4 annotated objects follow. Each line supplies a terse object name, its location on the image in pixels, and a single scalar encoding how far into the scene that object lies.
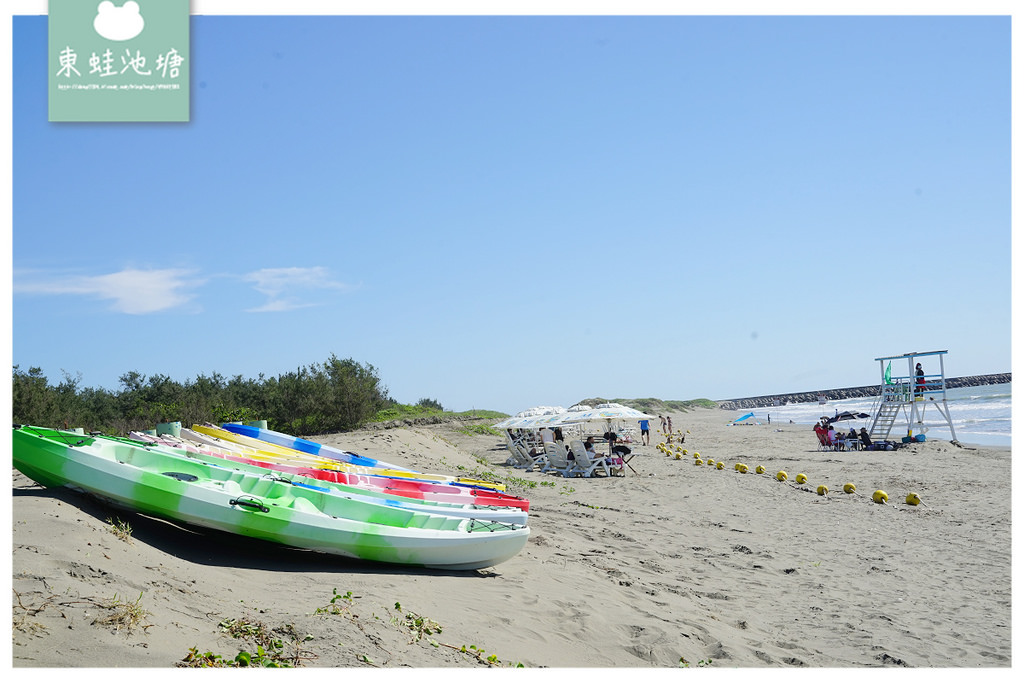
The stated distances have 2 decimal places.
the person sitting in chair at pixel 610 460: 16.41
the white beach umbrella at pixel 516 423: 18.52
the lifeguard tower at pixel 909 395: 23.36
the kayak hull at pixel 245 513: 6.04
